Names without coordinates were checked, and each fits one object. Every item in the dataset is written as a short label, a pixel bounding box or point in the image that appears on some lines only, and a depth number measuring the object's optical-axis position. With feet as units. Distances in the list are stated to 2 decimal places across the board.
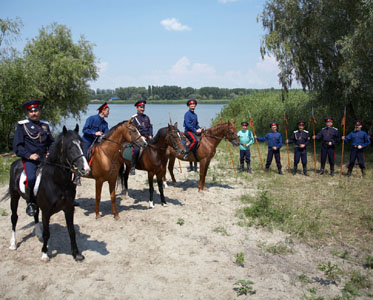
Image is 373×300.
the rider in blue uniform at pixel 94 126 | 25.12
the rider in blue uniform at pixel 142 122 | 28.09
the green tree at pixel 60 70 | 63.31
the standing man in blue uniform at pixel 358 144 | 36.60
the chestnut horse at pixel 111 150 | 22.98
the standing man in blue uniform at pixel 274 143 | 38.65
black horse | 15.40
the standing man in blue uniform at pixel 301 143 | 38.06
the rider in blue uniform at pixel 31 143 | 17.10
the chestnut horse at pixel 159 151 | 25.70
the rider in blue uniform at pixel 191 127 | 31.68
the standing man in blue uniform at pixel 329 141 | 37.79
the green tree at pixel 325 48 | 41.09
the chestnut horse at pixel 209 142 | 32.04
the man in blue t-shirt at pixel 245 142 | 38.93
